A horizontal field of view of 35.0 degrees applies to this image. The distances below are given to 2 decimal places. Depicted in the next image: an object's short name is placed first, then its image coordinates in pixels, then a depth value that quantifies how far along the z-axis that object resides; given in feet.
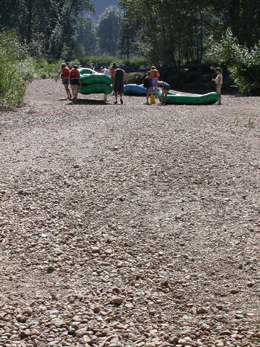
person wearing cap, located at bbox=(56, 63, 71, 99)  55.31
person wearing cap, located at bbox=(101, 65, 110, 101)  71.82
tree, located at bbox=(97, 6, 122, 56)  378.12
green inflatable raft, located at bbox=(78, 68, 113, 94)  55.98
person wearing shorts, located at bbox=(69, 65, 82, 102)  53.21
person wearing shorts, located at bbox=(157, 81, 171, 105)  50.15
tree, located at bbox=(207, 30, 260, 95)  70.13
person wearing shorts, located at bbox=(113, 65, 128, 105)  50.16
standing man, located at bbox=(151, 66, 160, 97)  50.65
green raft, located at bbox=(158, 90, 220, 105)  54.44
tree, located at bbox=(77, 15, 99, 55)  372.74
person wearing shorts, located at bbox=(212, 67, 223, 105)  54.74
